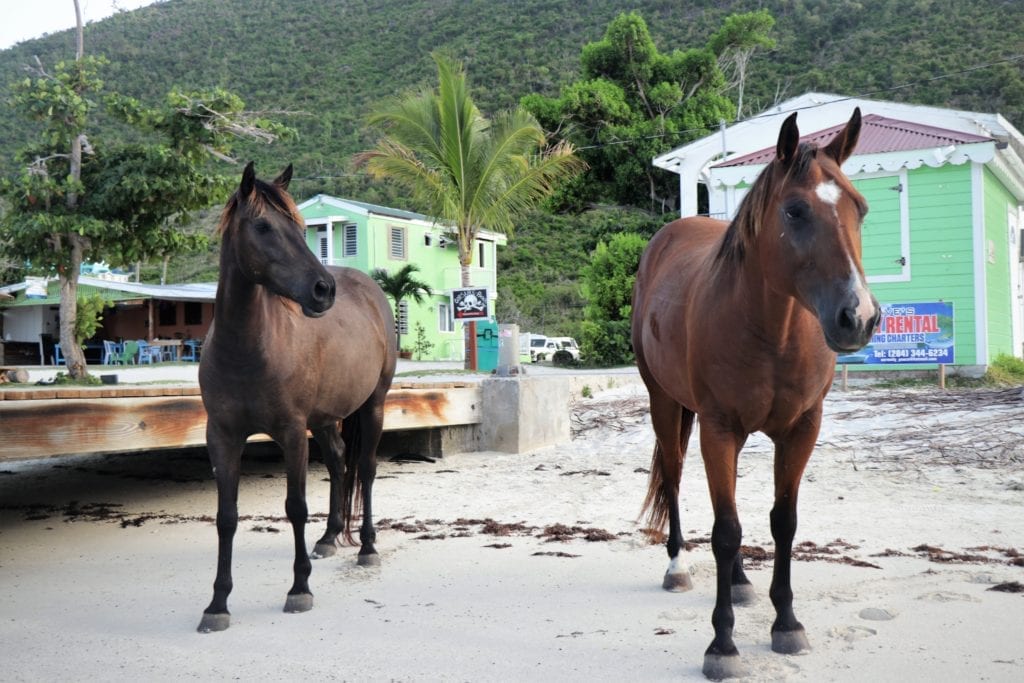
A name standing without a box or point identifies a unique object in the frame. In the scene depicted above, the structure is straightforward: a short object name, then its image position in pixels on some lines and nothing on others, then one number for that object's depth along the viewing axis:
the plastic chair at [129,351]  27.47
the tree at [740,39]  36.69
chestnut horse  2.60
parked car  31.77
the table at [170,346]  28.47
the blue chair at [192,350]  29.22
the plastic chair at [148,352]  28.00
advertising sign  11.93
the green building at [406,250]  32.81
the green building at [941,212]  13.27
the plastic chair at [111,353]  28.36
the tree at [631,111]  31.25
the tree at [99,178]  14.39
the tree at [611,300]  20.06
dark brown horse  3.66
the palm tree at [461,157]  16.20
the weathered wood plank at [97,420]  4.61
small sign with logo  13.25
